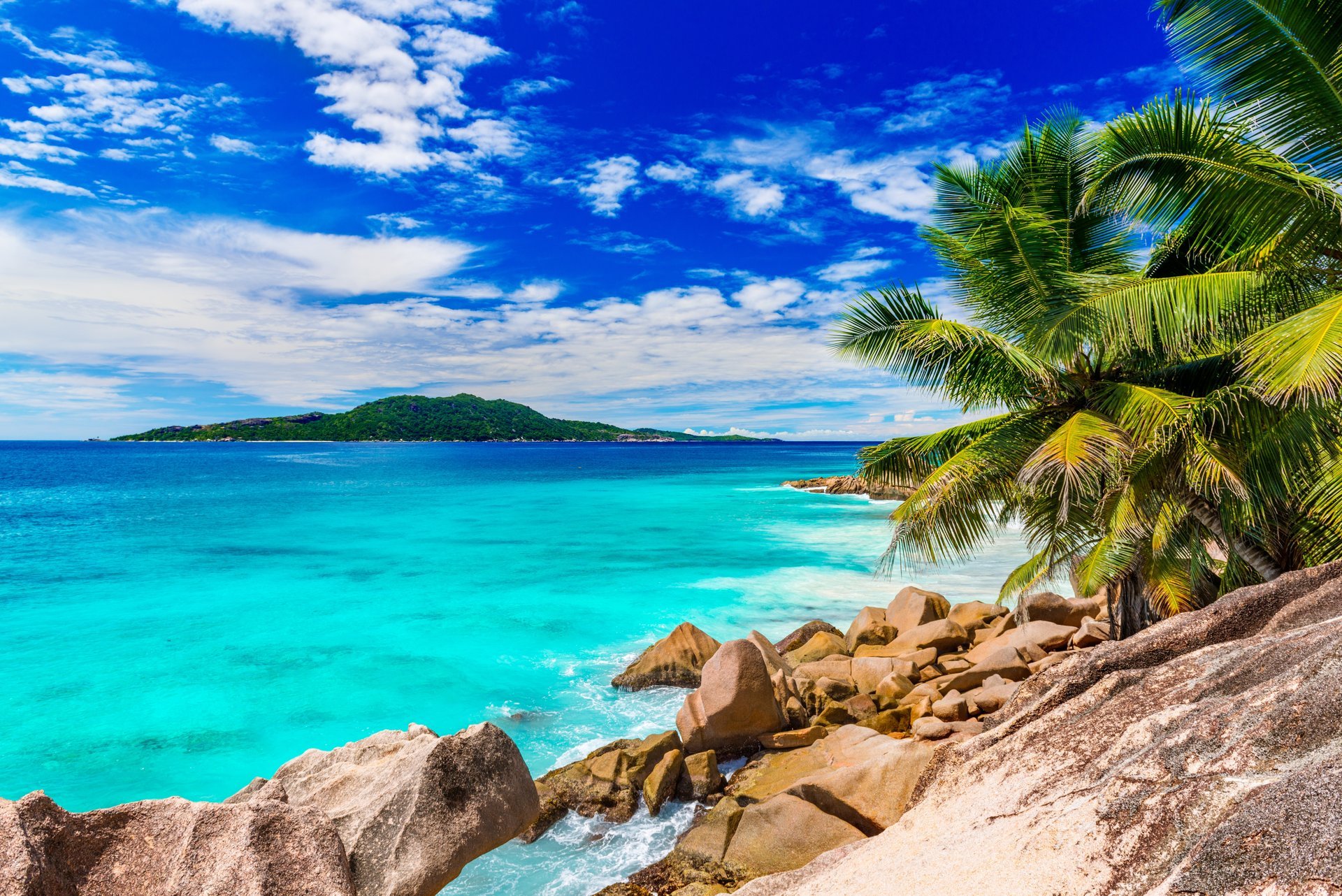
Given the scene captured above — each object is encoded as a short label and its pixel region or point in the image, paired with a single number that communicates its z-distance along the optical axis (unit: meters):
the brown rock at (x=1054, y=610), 14.88
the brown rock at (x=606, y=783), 9.31
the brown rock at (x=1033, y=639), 13.34
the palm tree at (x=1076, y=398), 7.38
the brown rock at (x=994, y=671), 11.55
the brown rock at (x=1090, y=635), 13.39
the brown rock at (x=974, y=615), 15.85
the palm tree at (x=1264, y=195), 6.00
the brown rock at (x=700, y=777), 9.52
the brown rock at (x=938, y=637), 14.54
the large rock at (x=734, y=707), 10.74
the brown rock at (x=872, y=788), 7.53
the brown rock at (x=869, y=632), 15.83
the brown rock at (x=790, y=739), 10.60
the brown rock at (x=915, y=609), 16.09
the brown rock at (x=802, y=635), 16.56
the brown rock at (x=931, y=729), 9.79
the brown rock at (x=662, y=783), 9.20
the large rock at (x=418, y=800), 6.12
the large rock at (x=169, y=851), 4.34
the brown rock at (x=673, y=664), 14.62
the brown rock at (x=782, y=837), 7.35
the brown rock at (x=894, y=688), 11.88
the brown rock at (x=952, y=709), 10.23
